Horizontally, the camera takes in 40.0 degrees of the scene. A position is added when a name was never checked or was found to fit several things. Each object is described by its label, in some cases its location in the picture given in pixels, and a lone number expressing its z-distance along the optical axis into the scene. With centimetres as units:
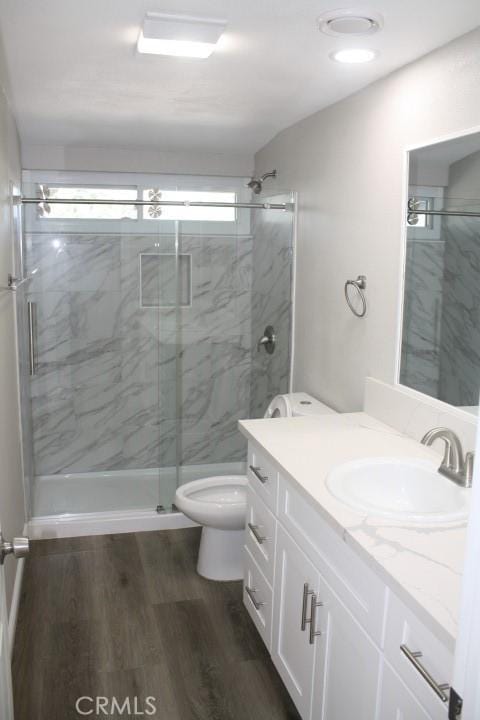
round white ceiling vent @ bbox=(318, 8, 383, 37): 189
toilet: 295
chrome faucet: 191
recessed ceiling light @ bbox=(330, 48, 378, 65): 221
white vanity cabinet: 139
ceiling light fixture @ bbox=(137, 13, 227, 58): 197
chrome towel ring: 276
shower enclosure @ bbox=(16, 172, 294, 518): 369
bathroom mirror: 207
